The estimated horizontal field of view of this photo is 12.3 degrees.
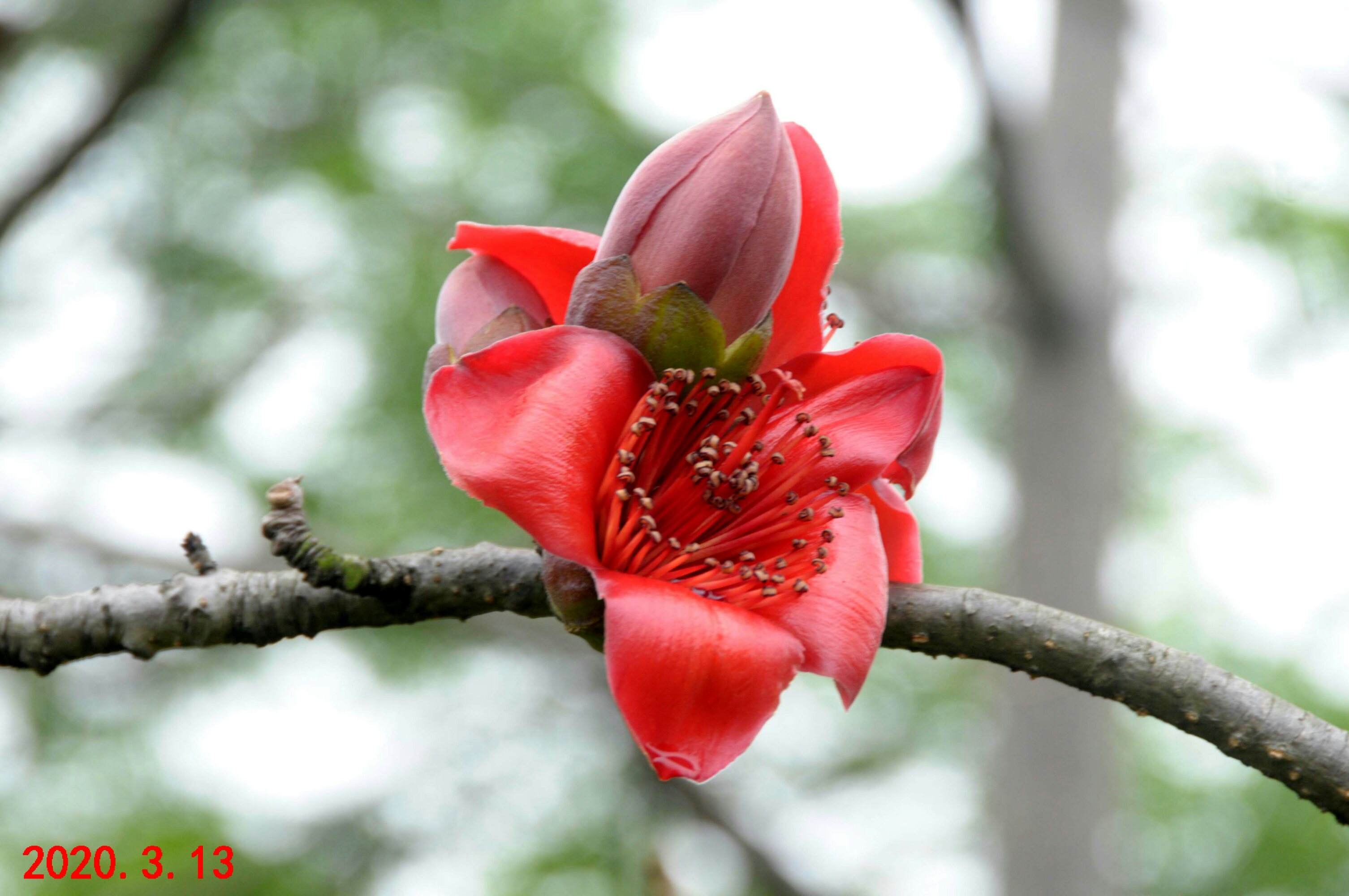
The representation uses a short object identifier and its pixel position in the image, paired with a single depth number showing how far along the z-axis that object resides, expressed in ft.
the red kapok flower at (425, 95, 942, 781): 3.93
